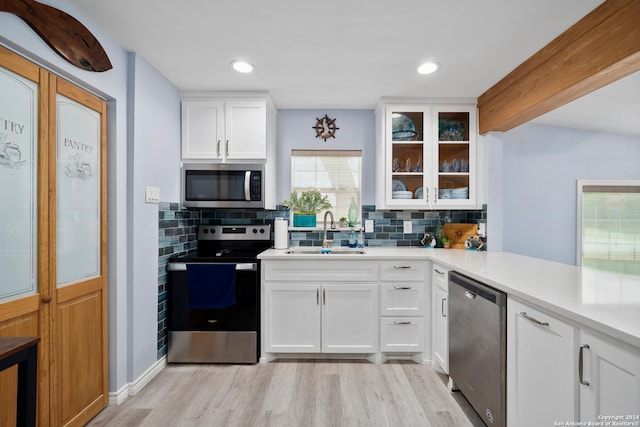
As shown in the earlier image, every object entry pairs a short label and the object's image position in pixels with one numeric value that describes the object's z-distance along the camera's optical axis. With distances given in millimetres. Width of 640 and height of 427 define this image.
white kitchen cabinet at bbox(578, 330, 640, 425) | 925
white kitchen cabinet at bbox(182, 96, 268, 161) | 2822
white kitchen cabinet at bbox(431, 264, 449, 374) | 2275
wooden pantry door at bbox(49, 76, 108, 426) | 1640
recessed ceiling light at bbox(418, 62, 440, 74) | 2264
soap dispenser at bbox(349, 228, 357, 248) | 3164
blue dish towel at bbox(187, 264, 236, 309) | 2490
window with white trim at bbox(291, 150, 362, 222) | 3311
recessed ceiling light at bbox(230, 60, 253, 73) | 2270
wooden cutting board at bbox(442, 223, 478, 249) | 3039
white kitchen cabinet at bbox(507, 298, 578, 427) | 1158
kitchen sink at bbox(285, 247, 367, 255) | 2798
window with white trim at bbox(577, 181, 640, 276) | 3549
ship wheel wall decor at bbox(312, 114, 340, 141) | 3260
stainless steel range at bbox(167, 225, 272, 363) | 2494
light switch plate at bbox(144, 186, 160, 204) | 2233
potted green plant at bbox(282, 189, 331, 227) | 3133
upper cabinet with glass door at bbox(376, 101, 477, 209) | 2939
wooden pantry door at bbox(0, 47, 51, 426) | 1371
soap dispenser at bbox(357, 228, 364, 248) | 3188
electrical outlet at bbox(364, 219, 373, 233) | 3252
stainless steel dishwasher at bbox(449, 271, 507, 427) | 1564
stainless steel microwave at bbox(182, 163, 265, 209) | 2797
